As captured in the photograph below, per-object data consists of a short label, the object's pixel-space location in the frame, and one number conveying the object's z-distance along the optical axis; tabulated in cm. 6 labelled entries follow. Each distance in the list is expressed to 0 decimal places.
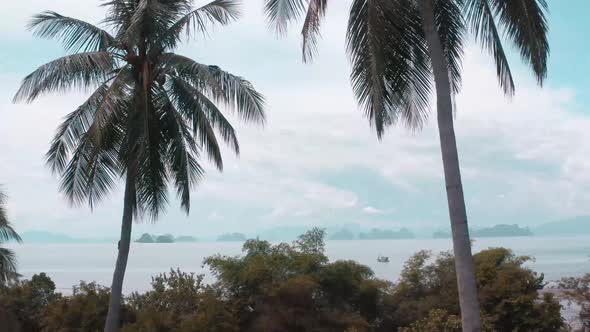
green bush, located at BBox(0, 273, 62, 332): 2111
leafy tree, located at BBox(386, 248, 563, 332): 1656
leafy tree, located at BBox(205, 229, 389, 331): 1753
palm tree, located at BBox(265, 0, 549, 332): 869
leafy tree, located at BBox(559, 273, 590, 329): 1595
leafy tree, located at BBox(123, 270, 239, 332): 1713
